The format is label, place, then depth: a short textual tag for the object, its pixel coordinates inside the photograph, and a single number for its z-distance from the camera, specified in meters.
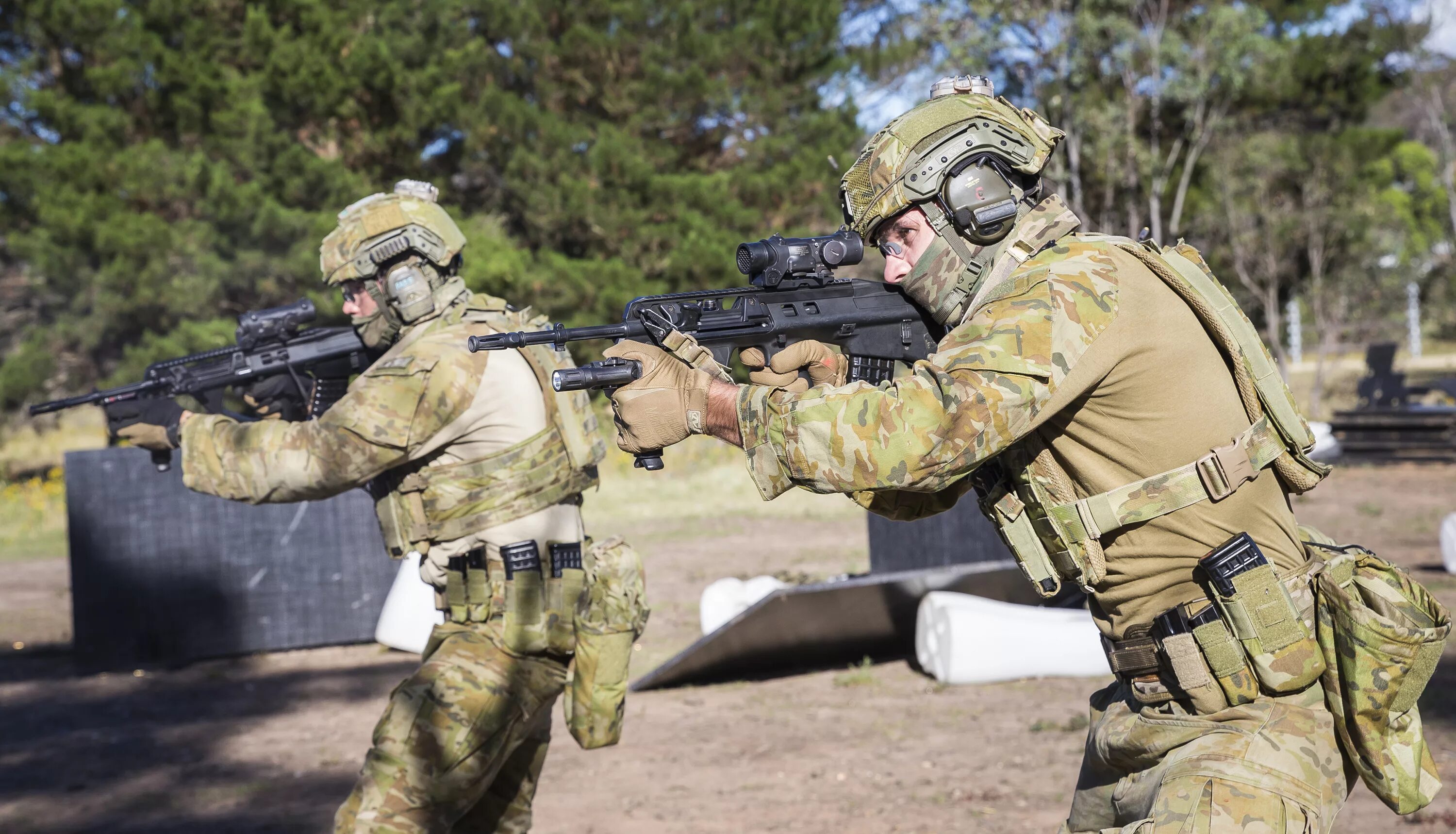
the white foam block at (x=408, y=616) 9.08
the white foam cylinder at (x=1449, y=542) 9.60
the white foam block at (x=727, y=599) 8.95
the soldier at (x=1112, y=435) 2.37
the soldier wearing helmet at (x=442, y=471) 3.82
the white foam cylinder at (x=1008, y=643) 7.58
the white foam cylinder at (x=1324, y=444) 13.75
